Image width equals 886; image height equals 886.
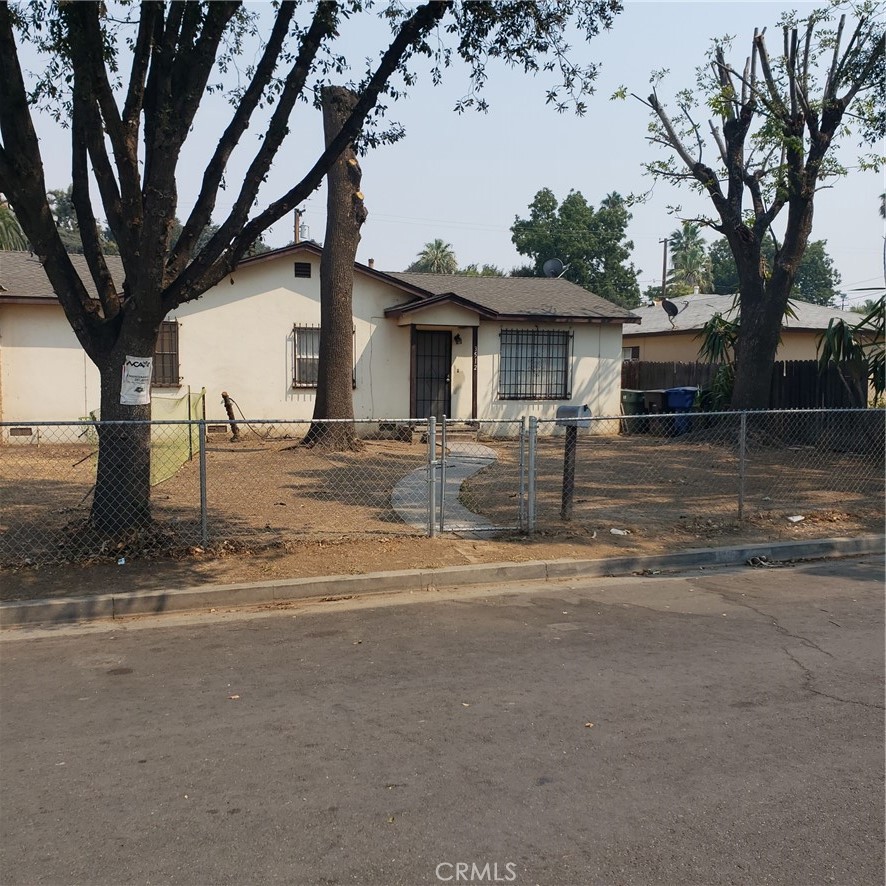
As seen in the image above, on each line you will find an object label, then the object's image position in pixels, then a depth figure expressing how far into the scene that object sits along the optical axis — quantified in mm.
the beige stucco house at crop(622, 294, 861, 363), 25094
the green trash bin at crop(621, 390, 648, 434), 22469
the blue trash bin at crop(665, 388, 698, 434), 21016
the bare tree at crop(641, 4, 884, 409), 16172
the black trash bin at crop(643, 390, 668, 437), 20703
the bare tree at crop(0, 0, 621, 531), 7605
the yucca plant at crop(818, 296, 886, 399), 16391
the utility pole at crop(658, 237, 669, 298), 52403
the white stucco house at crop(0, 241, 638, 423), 17516
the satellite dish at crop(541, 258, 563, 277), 27984
